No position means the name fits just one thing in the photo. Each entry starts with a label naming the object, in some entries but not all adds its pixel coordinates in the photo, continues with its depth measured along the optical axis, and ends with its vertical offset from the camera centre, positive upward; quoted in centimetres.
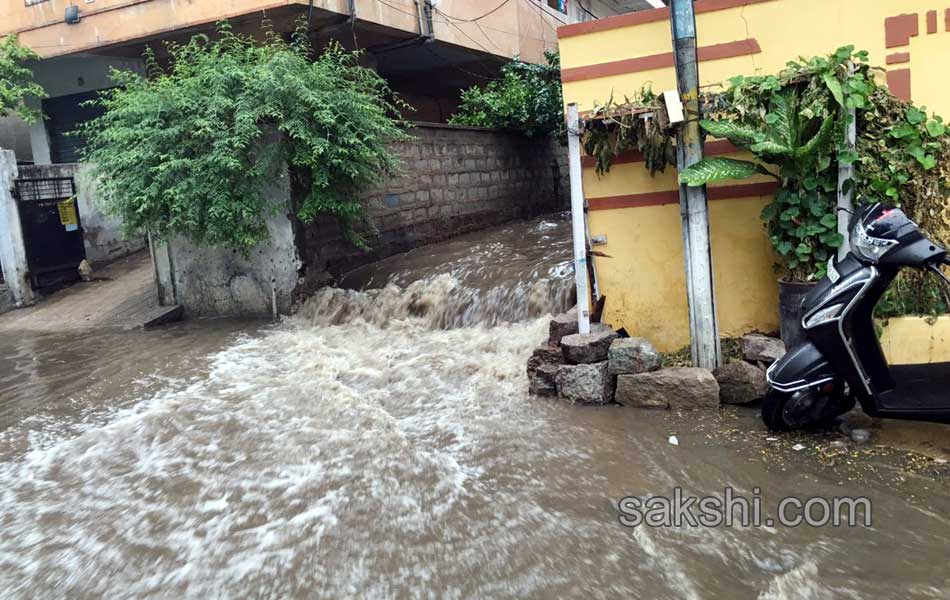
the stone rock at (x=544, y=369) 547 -127
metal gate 1179 +42
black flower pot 479 -85
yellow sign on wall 1239 +66
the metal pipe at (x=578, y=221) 544 -14
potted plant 463 +19
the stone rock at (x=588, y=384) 520 -134
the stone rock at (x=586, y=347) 527 -108
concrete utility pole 506 -16
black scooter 375 -94
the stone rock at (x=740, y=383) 484 -135
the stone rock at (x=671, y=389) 491 -137
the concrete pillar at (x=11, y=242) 1141 +23
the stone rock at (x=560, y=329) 571 -100
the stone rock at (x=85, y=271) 1250 -37
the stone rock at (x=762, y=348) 491 -114
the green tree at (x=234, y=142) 865 +117
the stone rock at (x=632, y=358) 514 -117
